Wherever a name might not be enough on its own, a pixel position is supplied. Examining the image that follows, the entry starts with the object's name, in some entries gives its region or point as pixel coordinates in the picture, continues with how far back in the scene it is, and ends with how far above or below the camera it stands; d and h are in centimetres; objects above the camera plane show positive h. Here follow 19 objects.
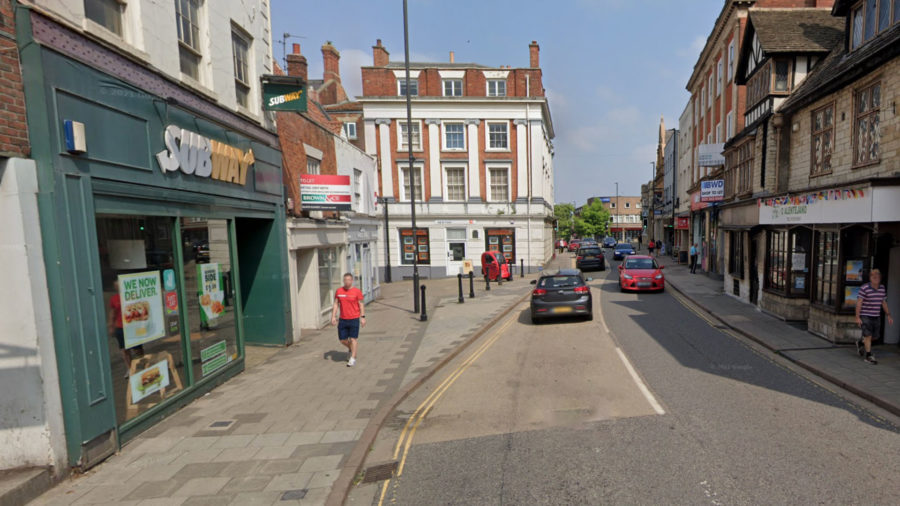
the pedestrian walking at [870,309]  768 -164
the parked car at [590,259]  2844 -217
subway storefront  459 +13
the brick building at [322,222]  1134 +40
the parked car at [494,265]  2370 -198
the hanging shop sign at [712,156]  2016 +306
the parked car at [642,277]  1820 -225
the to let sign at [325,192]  1153 +115
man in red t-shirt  859 -159
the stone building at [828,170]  863 +120
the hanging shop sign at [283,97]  990 +319
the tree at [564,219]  6781 +123
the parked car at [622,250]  3756 -221
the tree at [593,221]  7256 +83
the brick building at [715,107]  2056 +645
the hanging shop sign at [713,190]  1988 +147
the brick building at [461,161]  2866 +462
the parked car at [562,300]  1220 -206
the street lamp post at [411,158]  1354 +261
